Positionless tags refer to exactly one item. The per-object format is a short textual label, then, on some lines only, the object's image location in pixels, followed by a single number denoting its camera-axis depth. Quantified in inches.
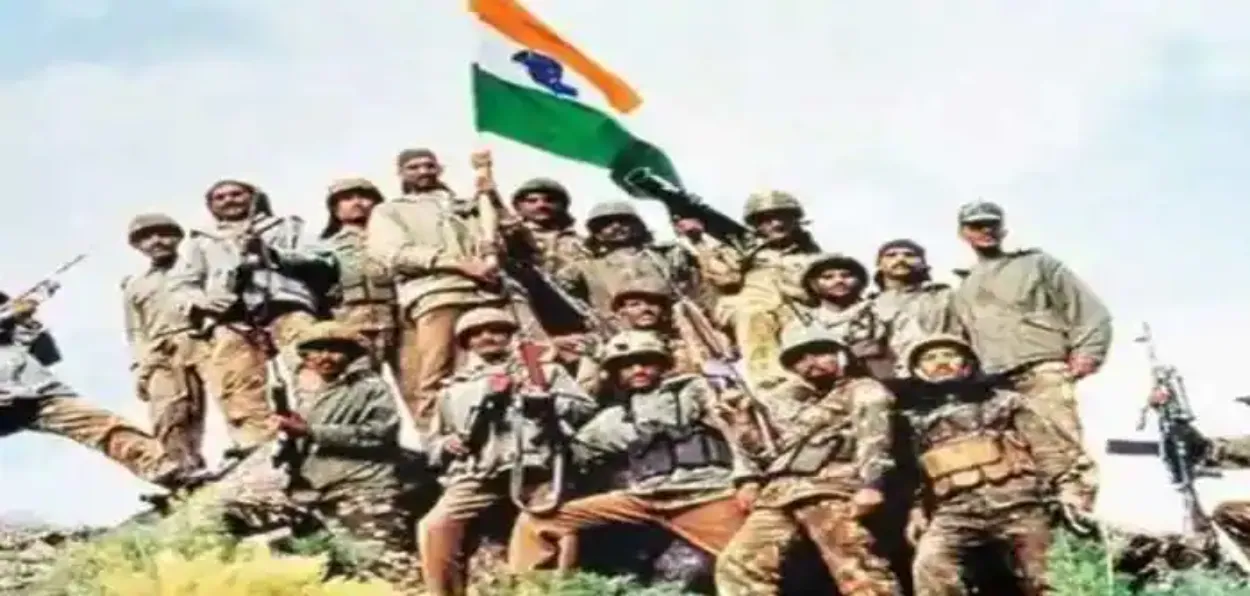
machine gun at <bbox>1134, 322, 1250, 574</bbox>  499.2
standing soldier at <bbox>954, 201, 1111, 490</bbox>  510.6
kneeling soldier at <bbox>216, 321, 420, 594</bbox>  504.1
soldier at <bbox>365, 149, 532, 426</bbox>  526.6
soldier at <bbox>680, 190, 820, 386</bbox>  533.6
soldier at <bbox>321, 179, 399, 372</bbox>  534.6
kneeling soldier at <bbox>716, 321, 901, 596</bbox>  488.1
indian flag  558.3
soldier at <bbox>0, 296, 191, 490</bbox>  519.5
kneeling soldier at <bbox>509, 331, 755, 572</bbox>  495.5
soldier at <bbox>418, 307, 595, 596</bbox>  501.7
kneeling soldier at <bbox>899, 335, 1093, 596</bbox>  488.1
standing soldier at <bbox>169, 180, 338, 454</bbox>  519.5
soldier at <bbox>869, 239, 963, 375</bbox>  517.3
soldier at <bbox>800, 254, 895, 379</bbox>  514.6
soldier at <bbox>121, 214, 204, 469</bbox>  525.7
